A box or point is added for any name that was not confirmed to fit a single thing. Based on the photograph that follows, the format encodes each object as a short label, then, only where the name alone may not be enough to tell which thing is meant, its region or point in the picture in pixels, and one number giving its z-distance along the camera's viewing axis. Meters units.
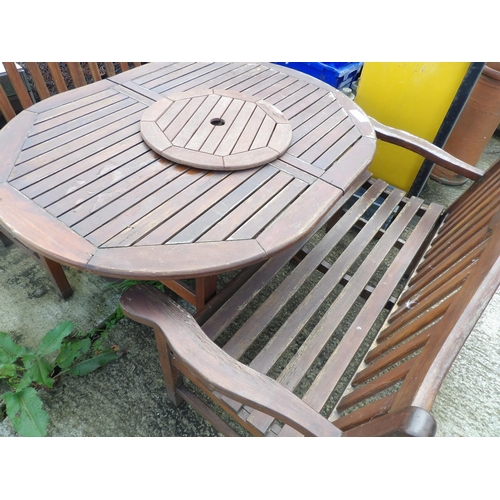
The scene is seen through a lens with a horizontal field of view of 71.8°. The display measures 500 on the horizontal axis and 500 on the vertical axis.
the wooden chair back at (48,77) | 2.11
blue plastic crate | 2.72
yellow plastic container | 2.32
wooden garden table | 1.22
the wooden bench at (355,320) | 0.95
